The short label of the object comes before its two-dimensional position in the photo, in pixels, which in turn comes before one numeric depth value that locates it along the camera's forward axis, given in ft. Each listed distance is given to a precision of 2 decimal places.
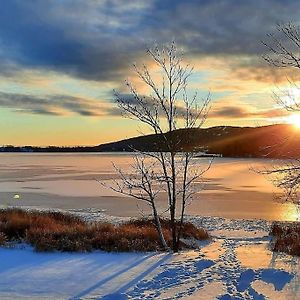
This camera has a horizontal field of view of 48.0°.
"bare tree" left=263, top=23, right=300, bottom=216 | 26.29
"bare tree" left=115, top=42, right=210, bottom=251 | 28.41
